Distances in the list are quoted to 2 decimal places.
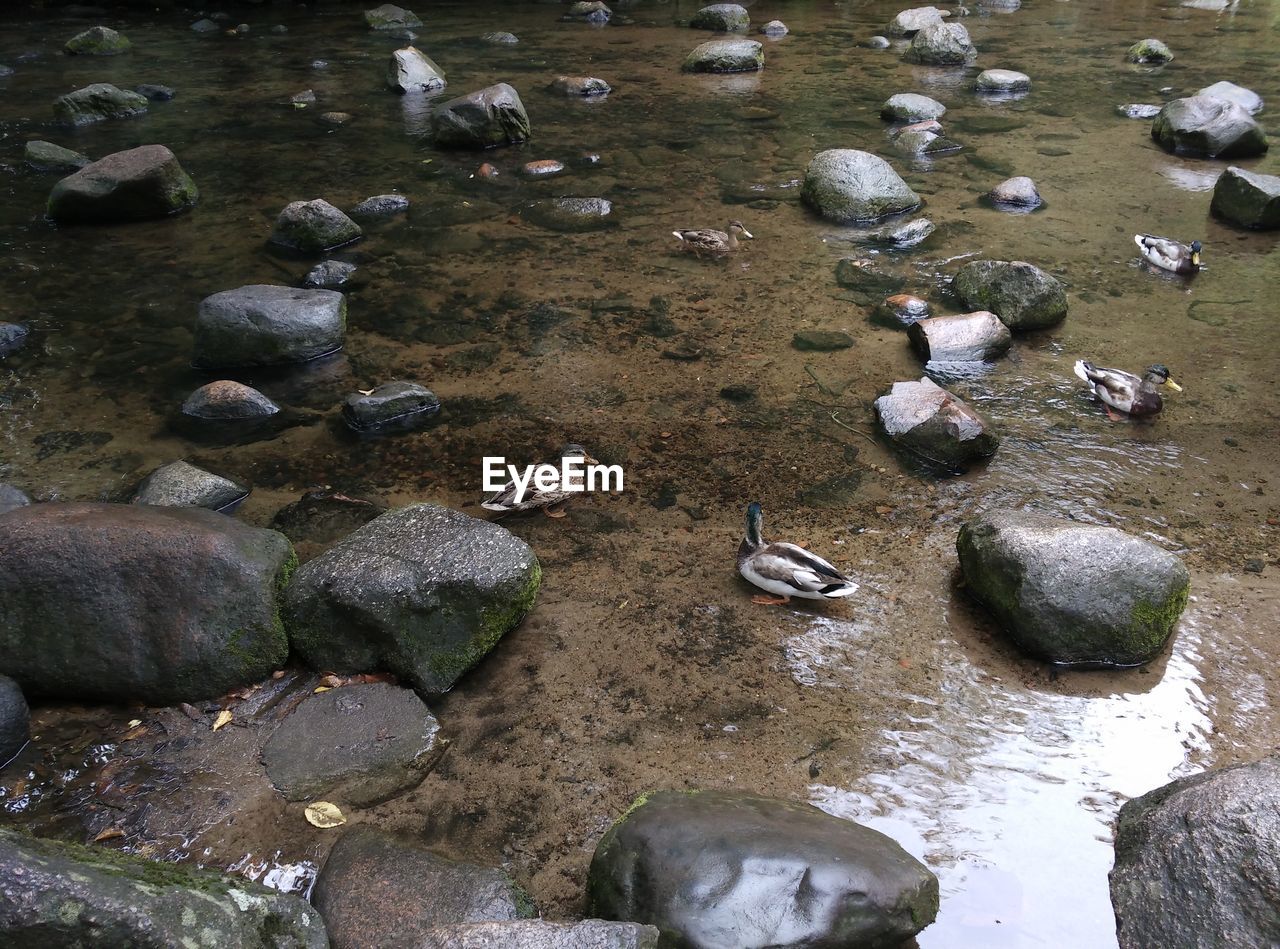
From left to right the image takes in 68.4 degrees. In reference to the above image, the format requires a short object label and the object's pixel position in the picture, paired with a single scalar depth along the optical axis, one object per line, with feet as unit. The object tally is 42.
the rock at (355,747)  10.52
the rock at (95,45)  47.55
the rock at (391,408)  17.24
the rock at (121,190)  25.84
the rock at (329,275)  22.41
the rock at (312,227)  24.27
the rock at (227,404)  17.61
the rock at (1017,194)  26.11
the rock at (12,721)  10.66
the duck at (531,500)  15.05
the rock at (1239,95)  32.45
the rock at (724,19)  49.80
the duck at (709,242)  23.63
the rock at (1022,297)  19.84
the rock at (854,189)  25.57
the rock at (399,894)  8.70
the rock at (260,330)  19.03
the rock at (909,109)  33.91
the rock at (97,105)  36.17
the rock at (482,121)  31.37
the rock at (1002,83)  37.96
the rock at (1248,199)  24.39
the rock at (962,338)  18.90
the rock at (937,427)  15.71
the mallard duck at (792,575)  12.79
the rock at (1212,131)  30.01
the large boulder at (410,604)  11.73
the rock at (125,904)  6.79
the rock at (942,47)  43.06
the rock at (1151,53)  42.73
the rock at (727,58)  41.39
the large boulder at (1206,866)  8.04
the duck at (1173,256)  22.13
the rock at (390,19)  53.16
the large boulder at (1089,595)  11.88
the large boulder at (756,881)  8.13
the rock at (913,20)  48.37
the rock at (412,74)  39.63
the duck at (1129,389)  16.79
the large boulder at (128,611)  11.33
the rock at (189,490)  14.74
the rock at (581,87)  38.55
